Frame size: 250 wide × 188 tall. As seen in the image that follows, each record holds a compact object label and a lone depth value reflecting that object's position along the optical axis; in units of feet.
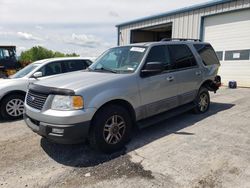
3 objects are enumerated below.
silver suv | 11.80
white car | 20.63
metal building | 37.86
